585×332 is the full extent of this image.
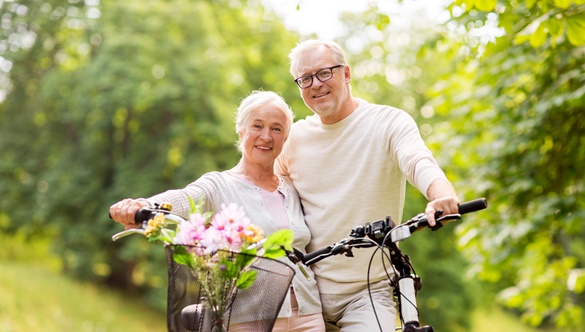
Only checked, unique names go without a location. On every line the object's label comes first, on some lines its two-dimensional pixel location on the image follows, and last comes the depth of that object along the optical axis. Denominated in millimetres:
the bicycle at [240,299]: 2289
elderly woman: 2871
